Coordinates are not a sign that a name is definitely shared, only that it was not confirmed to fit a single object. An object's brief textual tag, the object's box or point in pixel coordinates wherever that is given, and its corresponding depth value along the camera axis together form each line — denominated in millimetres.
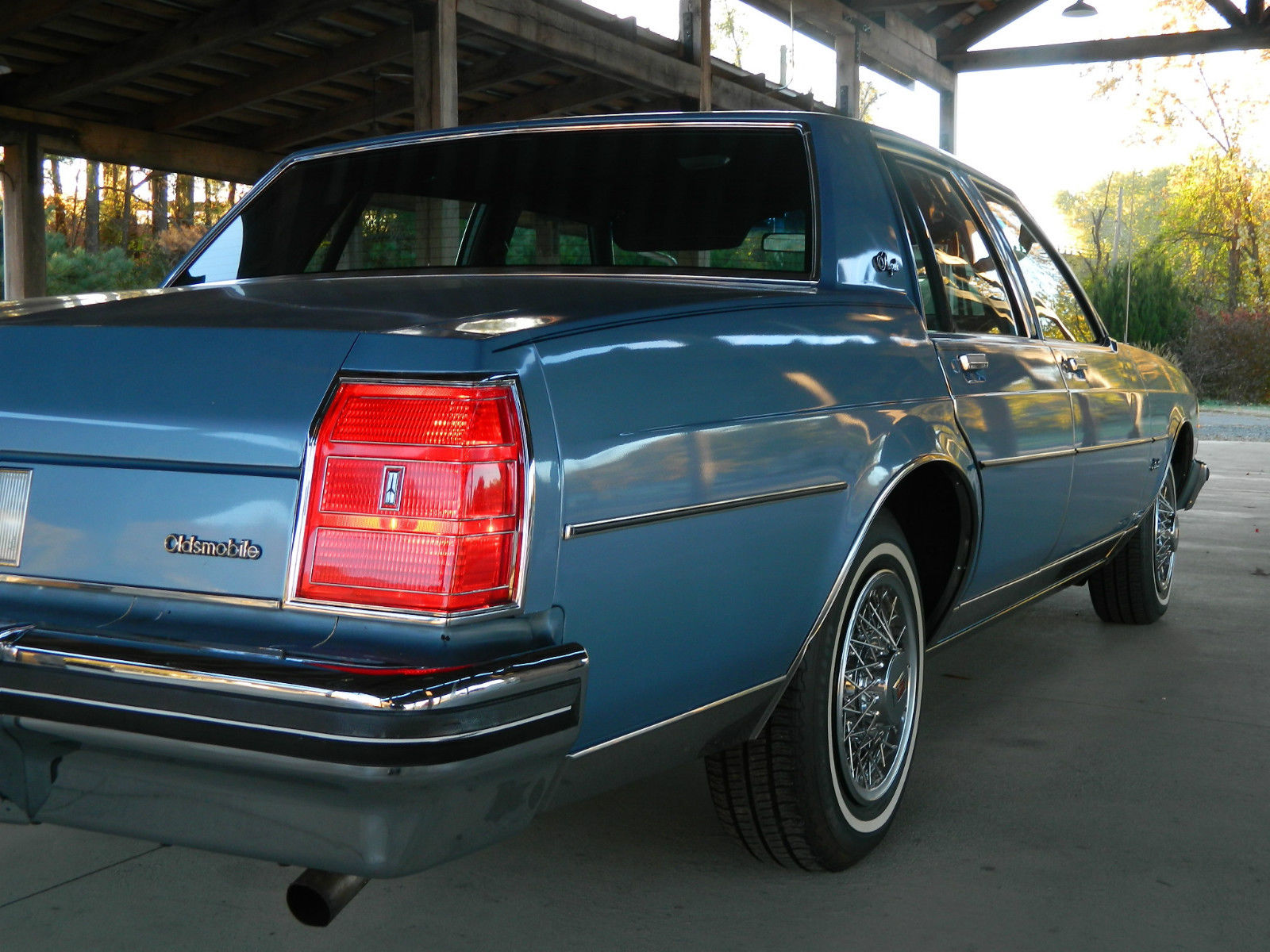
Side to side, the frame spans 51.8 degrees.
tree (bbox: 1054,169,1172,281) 75688
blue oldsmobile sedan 1621
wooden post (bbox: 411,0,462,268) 8094
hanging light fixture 14297
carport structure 9430
